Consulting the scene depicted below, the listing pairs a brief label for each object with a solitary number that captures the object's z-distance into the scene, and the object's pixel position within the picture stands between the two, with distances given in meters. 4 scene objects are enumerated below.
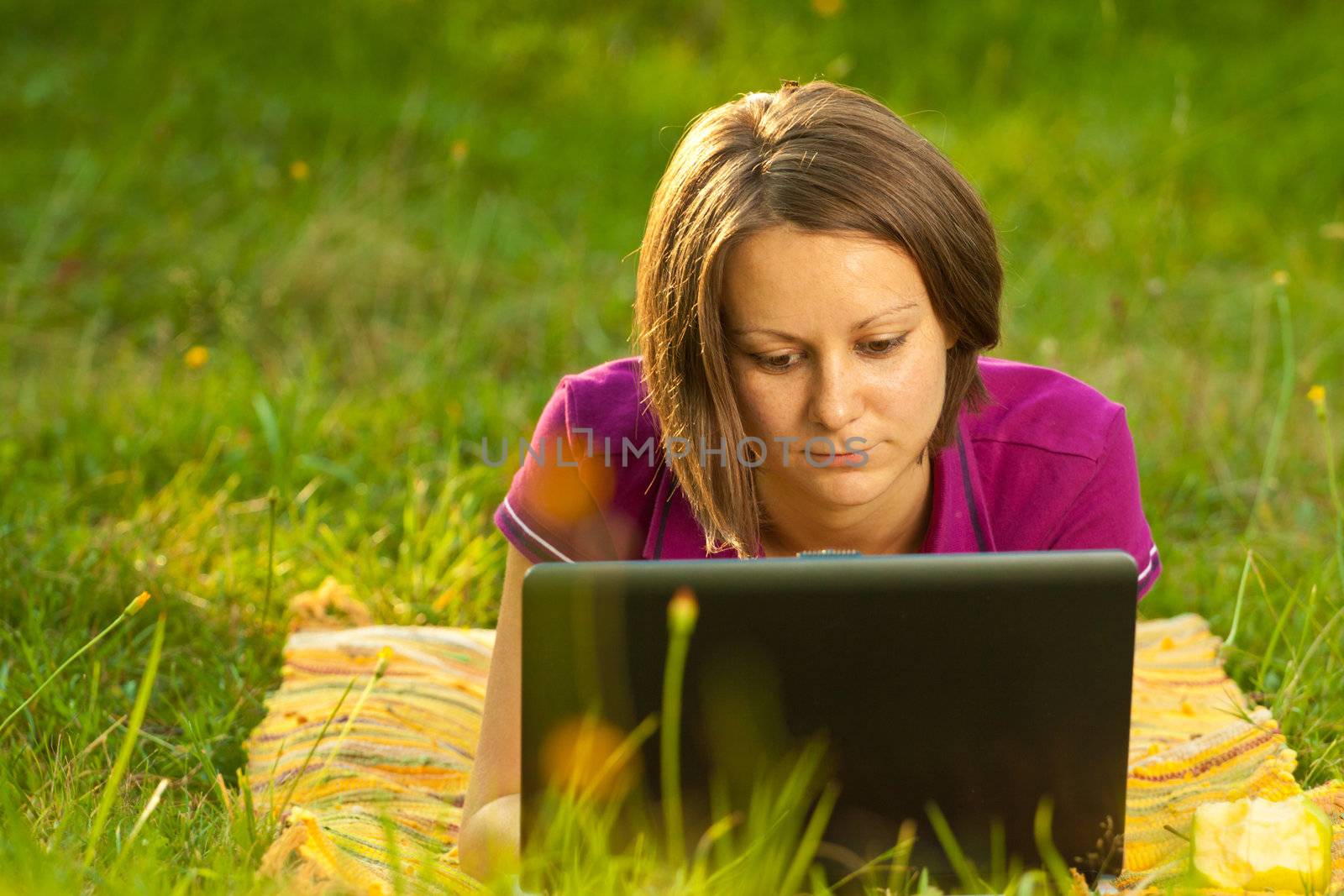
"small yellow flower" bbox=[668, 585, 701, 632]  3.49
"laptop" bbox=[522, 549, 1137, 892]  3.54
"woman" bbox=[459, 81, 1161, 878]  3.74
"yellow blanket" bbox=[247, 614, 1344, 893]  3.85
